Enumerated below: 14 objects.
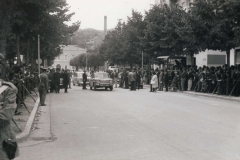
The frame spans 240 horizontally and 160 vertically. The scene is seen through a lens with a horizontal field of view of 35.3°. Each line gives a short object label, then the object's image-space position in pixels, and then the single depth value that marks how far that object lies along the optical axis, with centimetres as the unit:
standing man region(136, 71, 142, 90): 3265
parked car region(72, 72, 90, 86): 4182
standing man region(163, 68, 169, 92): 2975
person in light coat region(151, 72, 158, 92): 2879
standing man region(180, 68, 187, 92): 2833
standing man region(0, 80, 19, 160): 421
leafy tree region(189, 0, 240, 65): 2325
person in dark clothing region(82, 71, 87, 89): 3292
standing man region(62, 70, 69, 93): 2841
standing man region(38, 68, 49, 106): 1709
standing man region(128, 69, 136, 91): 3081
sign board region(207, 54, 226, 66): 3962
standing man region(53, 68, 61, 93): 2747
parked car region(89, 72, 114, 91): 3083
